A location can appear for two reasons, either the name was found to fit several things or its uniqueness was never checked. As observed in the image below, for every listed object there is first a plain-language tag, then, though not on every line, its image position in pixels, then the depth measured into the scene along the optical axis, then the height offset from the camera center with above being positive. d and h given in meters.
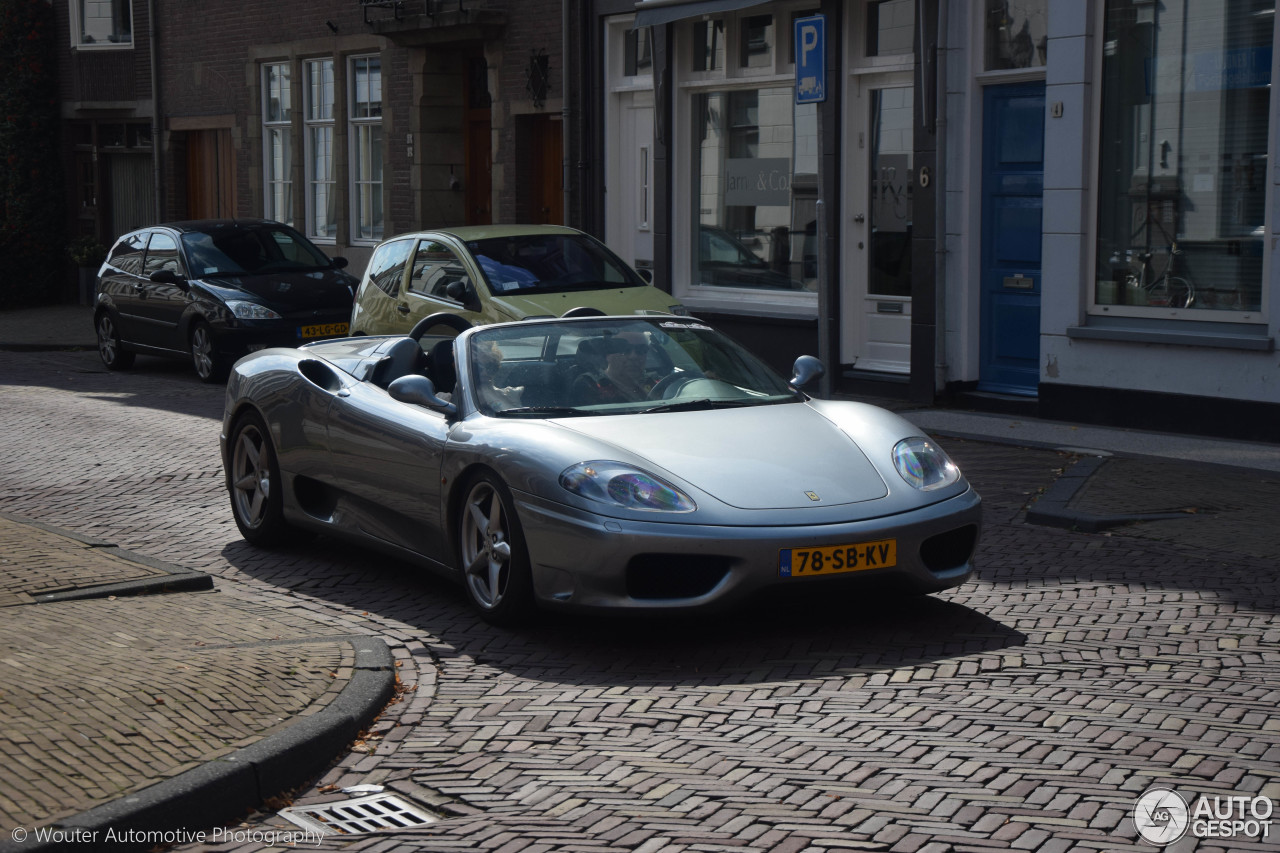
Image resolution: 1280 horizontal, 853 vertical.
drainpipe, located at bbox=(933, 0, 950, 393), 13.99 +0.09
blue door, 13.60 -0.11
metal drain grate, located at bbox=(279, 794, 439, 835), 4.51 -1.64
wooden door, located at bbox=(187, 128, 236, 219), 27.53 +0.84
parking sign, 11.74 +1.17
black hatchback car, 17.05 -0.73
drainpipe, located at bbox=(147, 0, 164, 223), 28.50 +1.83
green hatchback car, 13.42 -0.47
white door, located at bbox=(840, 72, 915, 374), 14.95 -0.05
